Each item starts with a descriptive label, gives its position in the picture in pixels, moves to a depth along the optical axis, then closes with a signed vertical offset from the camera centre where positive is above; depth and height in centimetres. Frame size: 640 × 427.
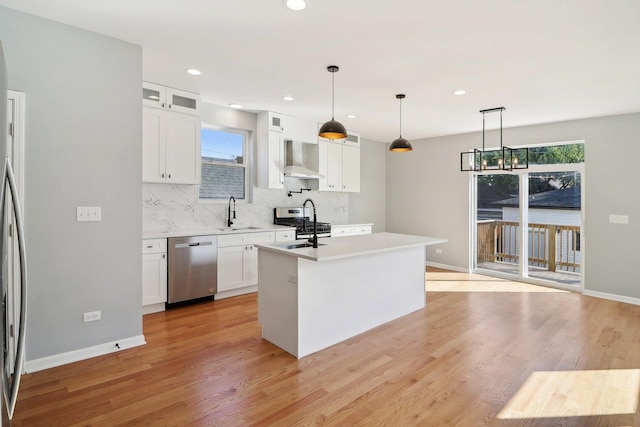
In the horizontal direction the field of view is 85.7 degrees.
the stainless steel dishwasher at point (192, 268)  409 -69
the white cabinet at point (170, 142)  404 +86
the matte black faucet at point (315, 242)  331 -29
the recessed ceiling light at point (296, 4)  231 +142
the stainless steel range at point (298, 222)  536 -15
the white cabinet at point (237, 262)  454 -67
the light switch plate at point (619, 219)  479 -8
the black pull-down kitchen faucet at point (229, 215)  514 -4
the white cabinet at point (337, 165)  598 +87
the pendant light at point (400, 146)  404 +79
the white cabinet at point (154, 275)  389 -71
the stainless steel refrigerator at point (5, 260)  130 -20
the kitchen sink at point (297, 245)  347 -33
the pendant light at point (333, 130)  322 +77
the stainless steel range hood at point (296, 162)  532 +86
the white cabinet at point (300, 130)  544 +134
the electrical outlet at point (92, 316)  286 -87
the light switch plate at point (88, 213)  282 -1
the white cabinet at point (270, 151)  520 +95
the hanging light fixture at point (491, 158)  490 +99
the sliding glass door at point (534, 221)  543 -14
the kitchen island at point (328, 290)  296 -74
